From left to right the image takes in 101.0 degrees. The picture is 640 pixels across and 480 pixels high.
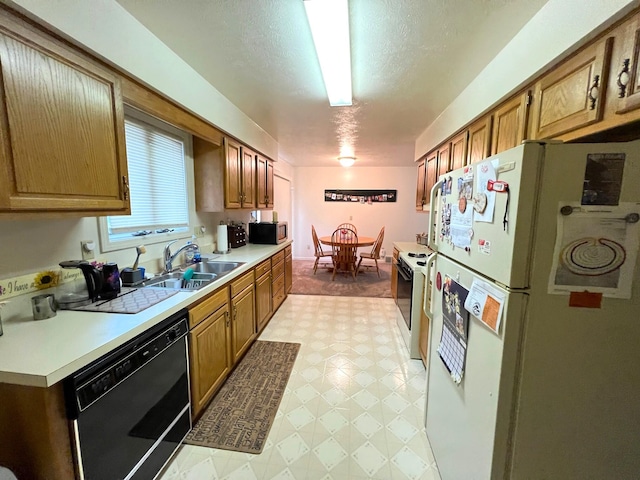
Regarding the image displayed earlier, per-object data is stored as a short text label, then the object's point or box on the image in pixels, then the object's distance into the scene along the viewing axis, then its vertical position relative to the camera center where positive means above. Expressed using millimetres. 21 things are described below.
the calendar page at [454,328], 1167 -557
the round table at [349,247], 5086 -727
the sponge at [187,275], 2107 -537
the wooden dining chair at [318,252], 5406 -886
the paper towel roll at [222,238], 2998 -341
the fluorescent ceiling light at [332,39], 1280 +981
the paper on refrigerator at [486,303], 919 -342
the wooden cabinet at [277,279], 3393 -951
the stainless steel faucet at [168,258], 2182 -419
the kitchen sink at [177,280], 1925 -568
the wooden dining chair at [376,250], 5238 -794
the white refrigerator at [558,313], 826 -340
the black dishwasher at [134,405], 986 -884
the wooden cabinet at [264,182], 3543 +374
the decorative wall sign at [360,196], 6613 +354
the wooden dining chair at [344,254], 5102 -875
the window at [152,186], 1939 +182
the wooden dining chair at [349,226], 6696 -411
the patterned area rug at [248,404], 1633 -1421
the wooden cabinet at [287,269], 4020 -947
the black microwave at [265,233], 3736 -343
